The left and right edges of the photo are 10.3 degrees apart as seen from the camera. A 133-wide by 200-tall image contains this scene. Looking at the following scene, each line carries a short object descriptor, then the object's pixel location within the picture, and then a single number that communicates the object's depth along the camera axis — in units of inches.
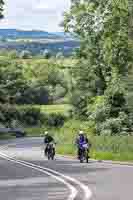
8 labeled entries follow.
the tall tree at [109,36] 1878.7
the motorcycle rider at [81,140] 1445.6
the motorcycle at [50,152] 1598.2
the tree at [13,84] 4869.6
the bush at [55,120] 4715.1
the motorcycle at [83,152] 1393.9
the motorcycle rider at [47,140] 1640.0
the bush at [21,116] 4342.0
